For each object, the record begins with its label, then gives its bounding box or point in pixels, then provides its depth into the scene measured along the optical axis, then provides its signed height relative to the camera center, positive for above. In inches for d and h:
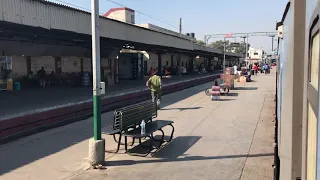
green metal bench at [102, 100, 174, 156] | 274.5 -43.9
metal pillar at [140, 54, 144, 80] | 1353.6 +5.9
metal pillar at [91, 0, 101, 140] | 250.1 +2.6
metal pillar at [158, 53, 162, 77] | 1446.5 +24.6
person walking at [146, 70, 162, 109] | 520.1 -23.1
